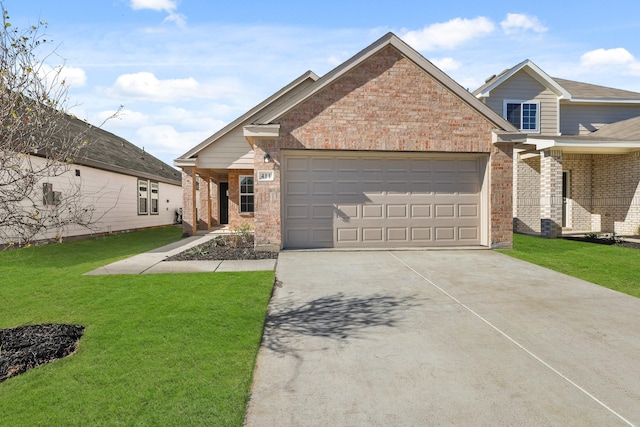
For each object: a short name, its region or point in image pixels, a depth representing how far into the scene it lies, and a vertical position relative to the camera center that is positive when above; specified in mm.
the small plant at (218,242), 11927 -1277
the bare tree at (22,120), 3465 +857
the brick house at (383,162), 10359 +1187
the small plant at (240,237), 11884 -1130
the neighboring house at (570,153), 13625 +1910
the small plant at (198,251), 10172 -1345
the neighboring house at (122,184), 14578 +1025
